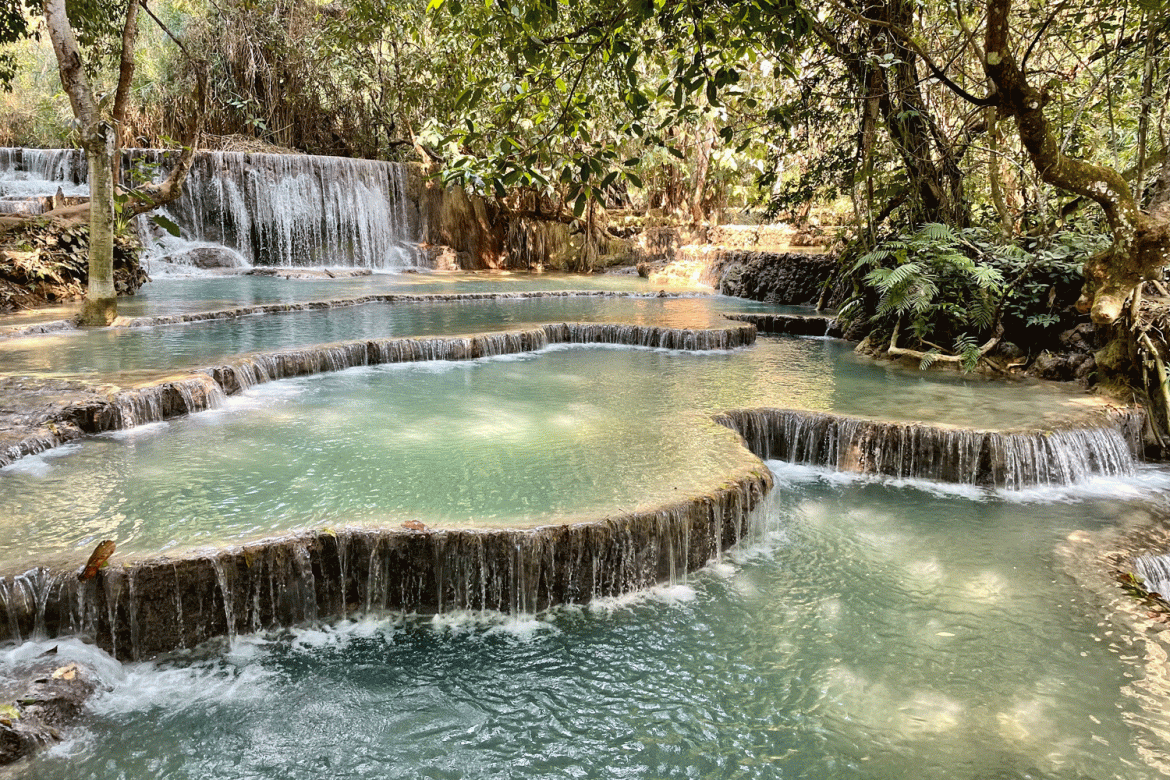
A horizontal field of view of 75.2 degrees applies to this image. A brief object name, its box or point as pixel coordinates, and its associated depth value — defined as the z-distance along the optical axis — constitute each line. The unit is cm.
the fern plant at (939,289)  874
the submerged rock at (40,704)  312
